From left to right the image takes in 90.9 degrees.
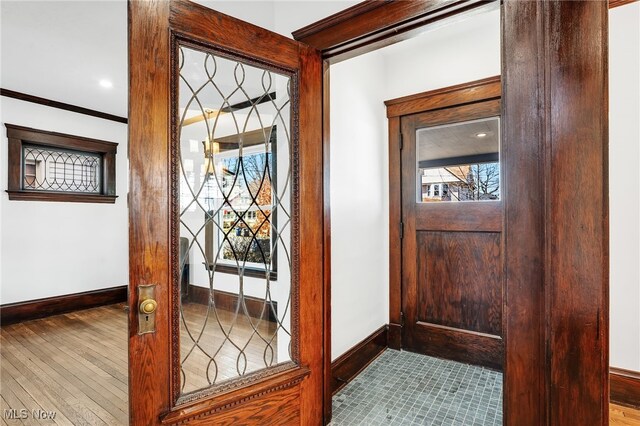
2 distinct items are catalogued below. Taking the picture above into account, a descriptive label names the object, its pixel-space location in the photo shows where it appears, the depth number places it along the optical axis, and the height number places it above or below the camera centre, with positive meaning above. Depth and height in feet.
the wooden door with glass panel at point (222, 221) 3.95 -0.16
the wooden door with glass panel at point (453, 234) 8.46 -0.71
